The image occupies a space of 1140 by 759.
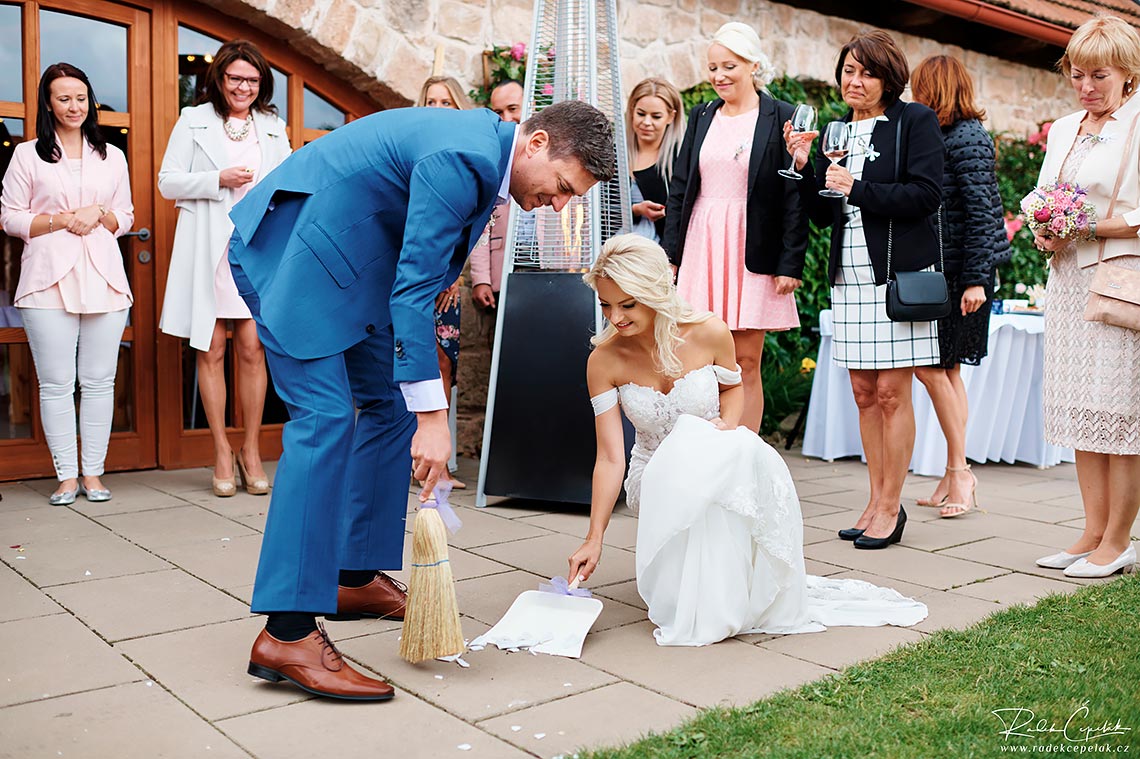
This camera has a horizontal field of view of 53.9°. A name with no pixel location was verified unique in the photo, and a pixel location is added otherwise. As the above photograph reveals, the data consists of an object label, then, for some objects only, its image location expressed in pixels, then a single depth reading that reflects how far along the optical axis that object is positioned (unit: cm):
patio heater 490
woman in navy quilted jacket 492
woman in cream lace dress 375
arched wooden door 512
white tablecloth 621
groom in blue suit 256
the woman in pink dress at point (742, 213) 462
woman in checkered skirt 414
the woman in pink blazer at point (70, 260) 480
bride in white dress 309
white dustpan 301
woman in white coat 506
